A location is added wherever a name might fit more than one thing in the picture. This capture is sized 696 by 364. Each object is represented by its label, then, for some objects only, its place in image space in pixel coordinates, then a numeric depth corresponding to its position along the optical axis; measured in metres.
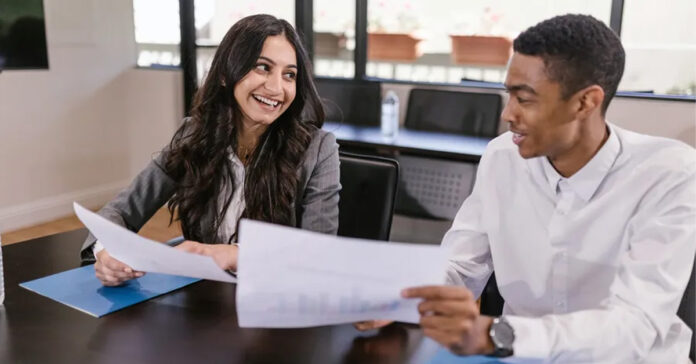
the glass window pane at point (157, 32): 4.38
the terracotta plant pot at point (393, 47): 4.16
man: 0.88
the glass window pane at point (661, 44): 3.20
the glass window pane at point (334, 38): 4.04
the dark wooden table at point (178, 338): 0.90
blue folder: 1.08
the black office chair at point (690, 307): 1.06
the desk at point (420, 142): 2.81
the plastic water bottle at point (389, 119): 3.20
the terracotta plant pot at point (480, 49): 3.95
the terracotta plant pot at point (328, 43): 4.19
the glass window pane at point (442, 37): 3.95
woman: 1.50
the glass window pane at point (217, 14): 4.30
